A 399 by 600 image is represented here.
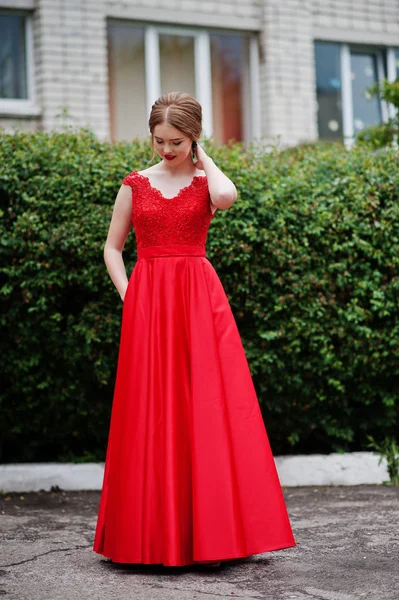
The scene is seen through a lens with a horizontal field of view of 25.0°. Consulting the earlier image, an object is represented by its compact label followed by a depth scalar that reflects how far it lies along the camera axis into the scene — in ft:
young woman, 12.89
